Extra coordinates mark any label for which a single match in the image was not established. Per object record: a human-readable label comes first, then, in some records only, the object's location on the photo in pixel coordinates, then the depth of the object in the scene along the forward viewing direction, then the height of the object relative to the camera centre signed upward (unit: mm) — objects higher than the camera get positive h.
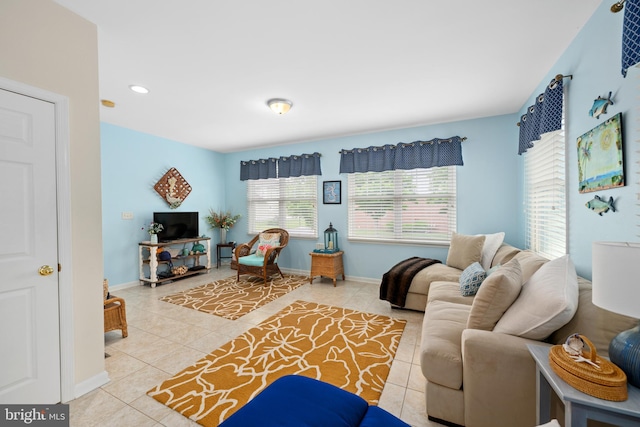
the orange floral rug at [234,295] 3438 -1267
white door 1540 -254
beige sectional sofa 1351 -850
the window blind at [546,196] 2340 +135
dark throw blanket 3279 -930
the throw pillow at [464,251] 3395 -547
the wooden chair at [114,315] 2543 -1016
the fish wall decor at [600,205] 1614 +23
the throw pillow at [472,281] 2484 -692
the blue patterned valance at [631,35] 1239 +841
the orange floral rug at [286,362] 1816 -1291
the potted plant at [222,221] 5707 -203
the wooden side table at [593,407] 944 -732
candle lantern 4688 -522
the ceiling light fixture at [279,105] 3152 +1288
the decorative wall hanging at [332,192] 4848 +346
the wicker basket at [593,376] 979 -658
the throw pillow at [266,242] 4917 -593
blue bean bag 1025 -839
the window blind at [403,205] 4094 +82
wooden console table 4355 -819
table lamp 961 -314
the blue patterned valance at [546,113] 2129 +863
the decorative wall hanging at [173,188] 4788 +458
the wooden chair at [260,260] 4502 -863
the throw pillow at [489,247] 3213 -481
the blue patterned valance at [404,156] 3920 +880
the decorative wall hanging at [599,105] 1607 +651
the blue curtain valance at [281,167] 4984 +896
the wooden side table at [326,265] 4439 -932
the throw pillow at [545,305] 1360 -525
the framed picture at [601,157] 1525 +333
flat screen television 4648 -236
